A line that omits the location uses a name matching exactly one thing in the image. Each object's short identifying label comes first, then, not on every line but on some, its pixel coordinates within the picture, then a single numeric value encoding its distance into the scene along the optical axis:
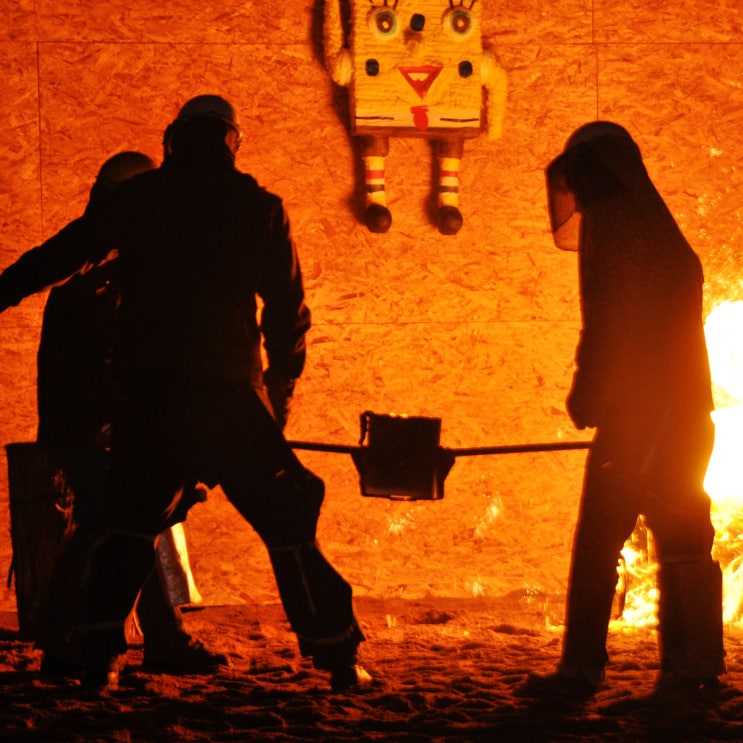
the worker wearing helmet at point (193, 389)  7.88
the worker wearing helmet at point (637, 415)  8.06
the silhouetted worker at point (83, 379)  9.14
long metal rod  8.46
